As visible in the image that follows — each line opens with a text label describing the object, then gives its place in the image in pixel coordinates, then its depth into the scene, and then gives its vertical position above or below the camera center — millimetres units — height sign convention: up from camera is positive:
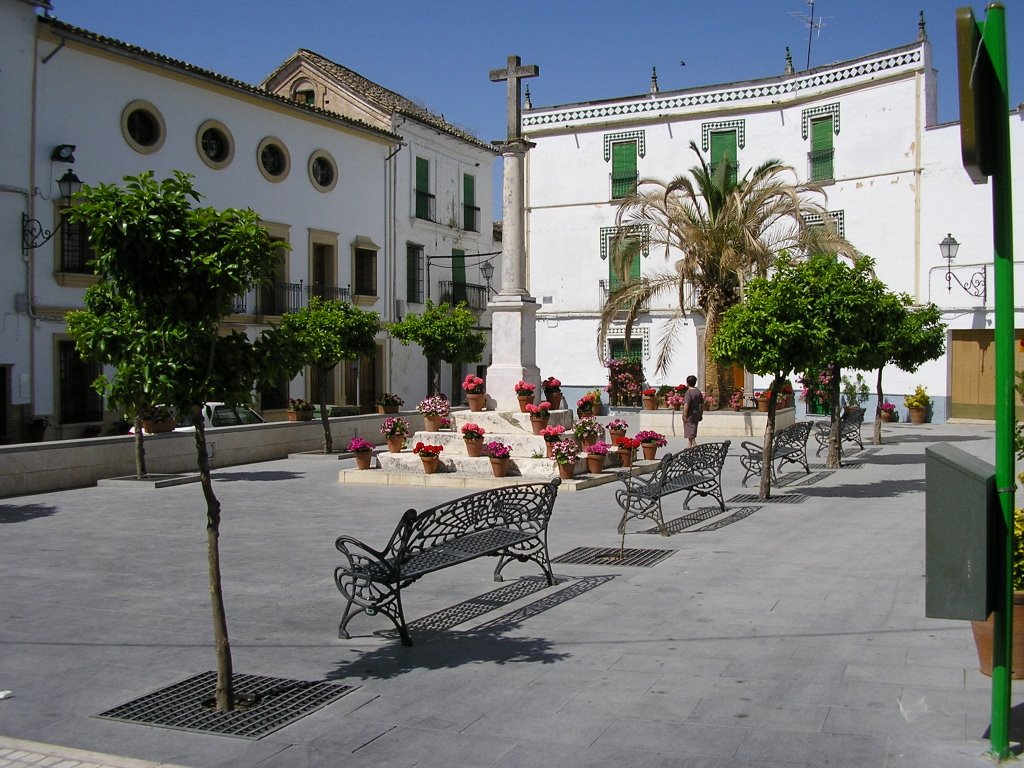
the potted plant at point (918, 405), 28031 -735
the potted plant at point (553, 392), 16281 -190
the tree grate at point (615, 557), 9102 -1591
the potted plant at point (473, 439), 15195 -853
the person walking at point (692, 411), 19125 -589
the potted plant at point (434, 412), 16328 -492
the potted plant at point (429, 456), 15156 -1092
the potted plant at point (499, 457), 14539 -1070
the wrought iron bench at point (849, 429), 18391 -967
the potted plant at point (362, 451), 15617 -1044
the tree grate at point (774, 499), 13039 -1525
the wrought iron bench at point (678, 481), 10680 -1118
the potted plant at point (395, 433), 16031 -797
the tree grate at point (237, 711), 5086 -1660
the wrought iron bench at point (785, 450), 14508 -1035
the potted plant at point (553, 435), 14711 -783
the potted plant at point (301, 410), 22672 -617
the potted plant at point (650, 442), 16641 -1012
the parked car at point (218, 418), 19894 -705
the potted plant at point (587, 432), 15539 -780
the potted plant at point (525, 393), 15703 -194
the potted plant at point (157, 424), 17502 -754
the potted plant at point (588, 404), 16344 -383
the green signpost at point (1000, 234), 4094 +561
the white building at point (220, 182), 20359 +4984
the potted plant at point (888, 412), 28297 -932
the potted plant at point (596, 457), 15141 -1122
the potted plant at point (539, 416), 15352 -528
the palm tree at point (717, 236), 22594 +3157
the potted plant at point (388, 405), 25005 -573
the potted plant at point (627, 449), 16141 -1082
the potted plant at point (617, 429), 16703 -792
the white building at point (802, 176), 27422 +5690
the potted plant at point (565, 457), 14508 -1071
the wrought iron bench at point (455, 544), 6547 -1194
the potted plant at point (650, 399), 25719 -485
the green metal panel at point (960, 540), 4102 -648
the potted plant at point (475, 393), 16047 -193
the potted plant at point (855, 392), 29297 -393
